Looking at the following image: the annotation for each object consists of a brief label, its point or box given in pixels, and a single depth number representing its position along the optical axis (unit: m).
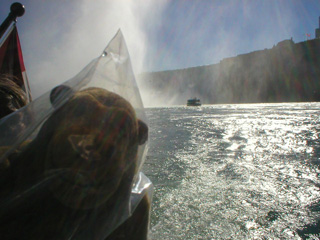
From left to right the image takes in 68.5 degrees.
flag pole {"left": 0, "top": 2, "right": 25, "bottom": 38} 2.81
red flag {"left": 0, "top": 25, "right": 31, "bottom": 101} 3.14
